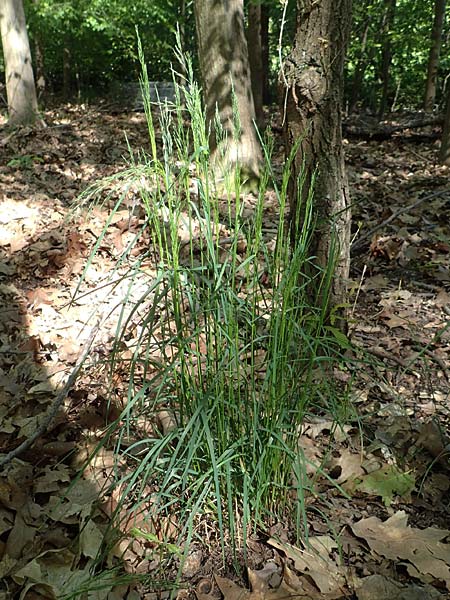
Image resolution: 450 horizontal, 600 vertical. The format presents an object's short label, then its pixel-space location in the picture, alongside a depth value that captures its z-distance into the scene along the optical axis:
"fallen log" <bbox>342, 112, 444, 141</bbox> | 6.76
